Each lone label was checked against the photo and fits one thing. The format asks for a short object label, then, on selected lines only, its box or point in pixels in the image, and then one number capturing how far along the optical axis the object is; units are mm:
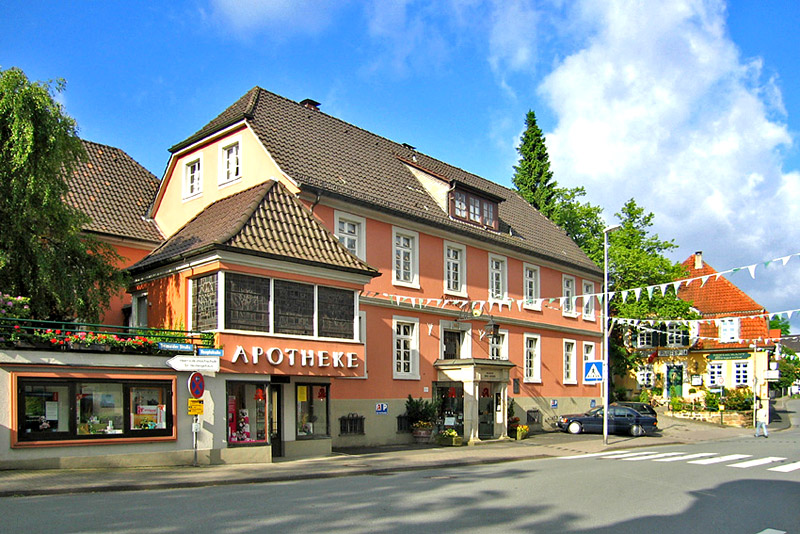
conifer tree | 50531
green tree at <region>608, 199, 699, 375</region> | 42938
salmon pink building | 18594
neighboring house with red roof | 45594
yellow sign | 16484
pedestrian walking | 32525
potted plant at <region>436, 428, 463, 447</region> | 24953
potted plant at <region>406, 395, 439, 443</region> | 25156
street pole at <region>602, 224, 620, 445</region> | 25761
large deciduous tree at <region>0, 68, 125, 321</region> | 17672
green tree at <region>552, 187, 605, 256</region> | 45750
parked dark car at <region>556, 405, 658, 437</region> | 31266
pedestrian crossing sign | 25172
